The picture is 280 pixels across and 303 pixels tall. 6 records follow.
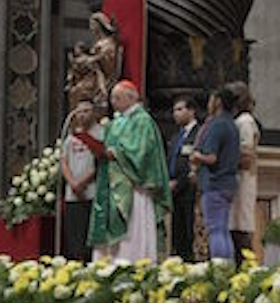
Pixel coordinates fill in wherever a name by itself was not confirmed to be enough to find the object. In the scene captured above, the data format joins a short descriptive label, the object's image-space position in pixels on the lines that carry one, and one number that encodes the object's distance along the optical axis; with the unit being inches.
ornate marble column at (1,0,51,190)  957.0
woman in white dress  604.3
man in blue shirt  572.7
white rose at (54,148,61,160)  677.9
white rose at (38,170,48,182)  677.3
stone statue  755.9
